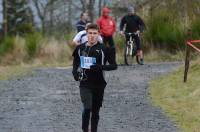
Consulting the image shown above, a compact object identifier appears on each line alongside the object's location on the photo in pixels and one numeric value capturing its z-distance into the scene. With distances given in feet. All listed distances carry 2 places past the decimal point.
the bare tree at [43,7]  206.39
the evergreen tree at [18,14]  202.68
